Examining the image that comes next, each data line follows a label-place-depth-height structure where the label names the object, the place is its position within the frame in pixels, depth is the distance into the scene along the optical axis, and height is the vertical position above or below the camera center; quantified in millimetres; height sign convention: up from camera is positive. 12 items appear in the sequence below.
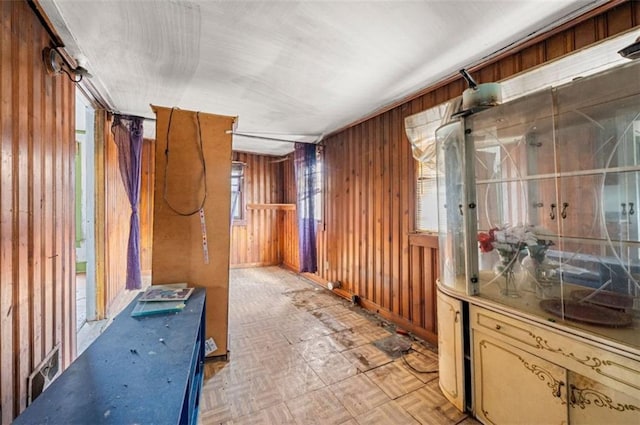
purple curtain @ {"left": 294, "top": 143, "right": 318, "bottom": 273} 4470 +239
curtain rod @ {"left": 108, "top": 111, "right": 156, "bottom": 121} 3315 +1313
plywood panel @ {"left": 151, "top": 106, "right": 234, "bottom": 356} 2160 +83
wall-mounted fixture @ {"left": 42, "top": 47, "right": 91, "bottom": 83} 1698 +1076
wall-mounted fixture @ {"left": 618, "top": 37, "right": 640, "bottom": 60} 1234 +757
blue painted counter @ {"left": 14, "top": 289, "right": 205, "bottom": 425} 851 -617
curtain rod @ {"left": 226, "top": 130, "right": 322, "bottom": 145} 4324 +1268
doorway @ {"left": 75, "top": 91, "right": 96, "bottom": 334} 3006 +29
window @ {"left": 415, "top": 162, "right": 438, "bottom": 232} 2619 +147
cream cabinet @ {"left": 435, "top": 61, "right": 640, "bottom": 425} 1224 -260
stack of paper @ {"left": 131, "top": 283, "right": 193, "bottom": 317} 1634 -546
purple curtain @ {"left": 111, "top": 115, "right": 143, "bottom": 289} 3383 +665
